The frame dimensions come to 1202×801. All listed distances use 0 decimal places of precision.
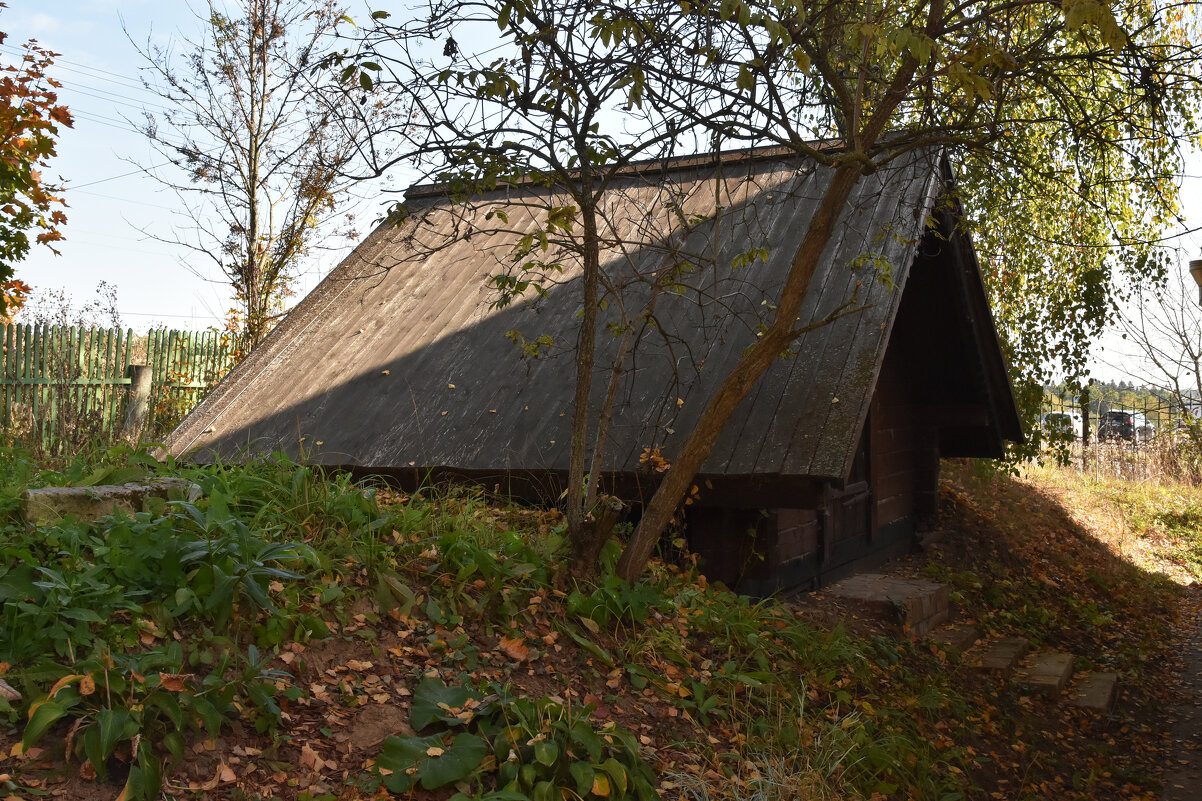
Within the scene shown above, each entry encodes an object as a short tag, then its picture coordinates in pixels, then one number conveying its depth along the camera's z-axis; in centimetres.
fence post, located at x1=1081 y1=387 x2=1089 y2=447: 1212
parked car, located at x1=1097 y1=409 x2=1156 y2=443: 2264
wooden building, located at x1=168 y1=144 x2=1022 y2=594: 646
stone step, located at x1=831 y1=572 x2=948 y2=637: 757
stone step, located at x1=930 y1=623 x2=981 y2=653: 787
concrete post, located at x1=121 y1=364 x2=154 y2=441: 1359
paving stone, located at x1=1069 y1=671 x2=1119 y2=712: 774
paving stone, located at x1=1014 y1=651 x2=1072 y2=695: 781
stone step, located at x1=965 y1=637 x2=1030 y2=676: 792
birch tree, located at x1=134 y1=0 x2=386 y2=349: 1453
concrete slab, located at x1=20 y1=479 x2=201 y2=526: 429
